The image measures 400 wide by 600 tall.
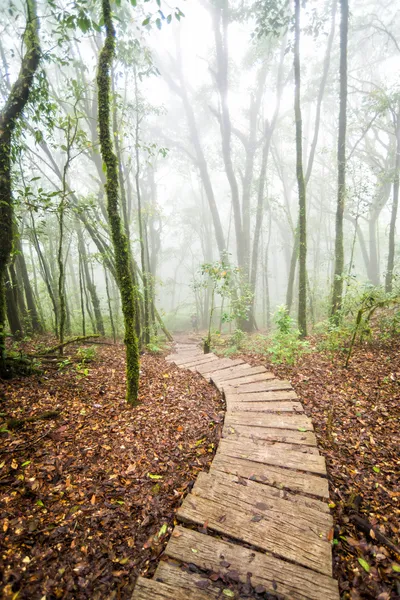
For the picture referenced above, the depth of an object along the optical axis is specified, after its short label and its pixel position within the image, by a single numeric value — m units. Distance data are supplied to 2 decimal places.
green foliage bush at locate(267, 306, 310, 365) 5.83
